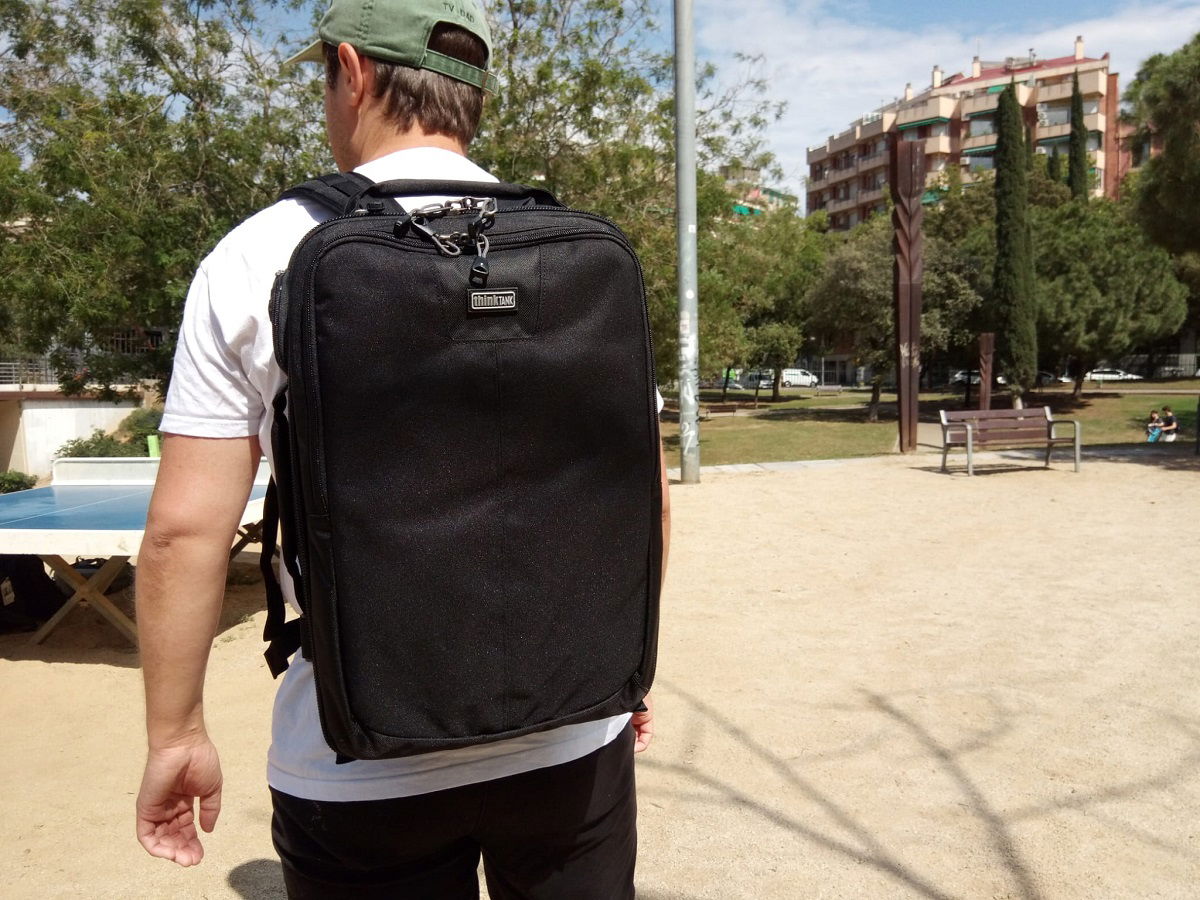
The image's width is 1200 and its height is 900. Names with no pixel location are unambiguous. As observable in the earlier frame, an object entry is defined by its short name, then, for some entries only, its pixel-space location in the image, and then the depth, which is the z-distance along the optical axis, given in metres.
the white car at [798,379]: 67.12
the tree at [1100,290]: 29.11
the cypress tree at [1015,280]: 28.62
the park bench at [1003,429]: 12.56
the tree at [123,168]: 11.44
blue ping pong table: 4.85
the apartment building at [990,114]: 68.31
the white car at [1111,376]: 49.59
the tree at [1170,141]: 13.98
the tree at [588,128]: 14.02
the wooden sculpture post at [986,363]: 22.42
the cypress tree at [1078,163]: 47.94
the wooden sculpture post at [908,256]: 16.22
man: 1.23
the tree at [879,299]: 29.42
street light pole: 11.91
